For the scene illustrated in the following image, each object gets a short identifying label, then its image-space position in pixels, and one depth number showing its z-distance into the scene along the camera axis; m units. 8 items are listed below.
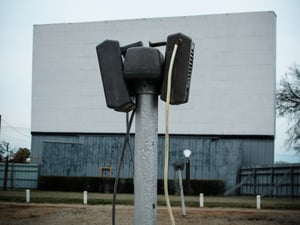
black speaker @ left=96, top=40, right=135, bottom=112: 2.90
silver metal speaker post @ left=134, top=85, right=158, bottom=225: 2.83
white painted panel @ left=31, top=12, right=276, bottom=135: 33.50
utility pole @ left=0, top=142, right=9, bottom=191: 44.46
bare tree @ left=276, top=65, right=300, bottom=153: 36.94
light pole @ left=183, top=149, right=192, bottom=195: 26.81
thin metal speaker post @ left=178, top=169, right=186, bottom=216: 14.03
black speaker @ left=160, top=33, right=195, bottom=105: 2.83
